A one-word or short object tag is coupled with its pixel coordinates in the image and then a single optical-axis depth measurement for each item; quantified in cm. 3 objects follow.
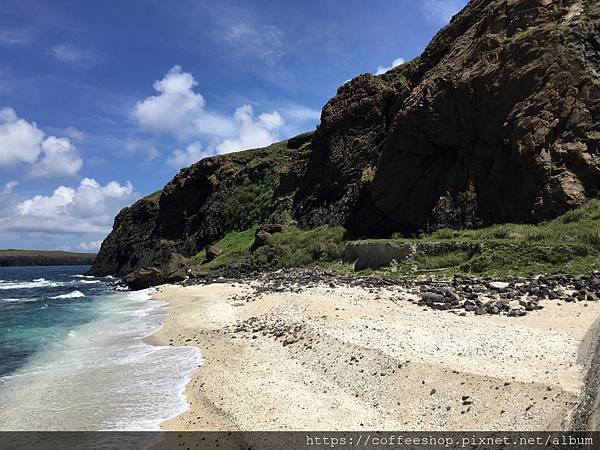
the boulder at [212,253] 6012
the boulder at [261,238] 4966
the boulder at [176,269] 4872
